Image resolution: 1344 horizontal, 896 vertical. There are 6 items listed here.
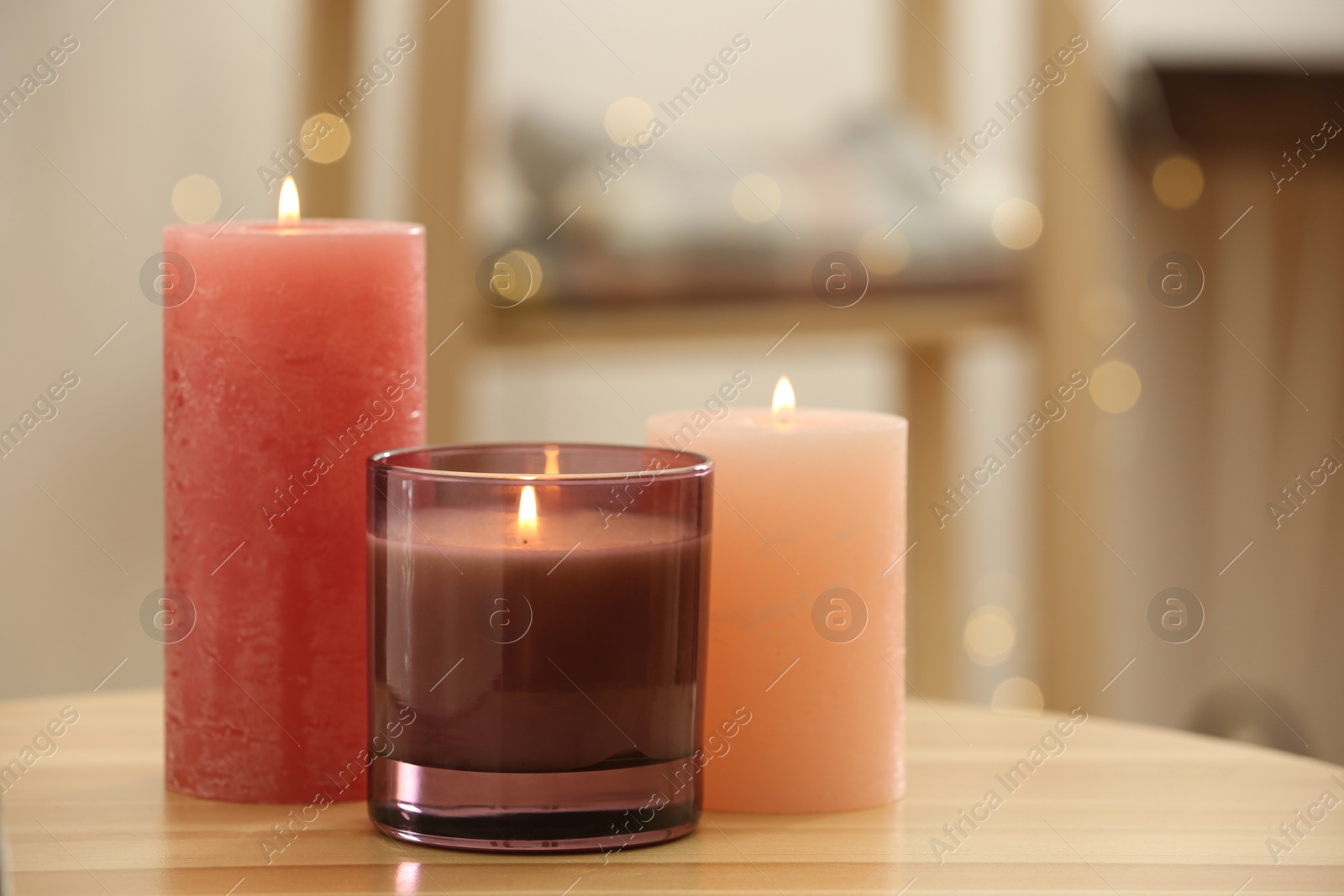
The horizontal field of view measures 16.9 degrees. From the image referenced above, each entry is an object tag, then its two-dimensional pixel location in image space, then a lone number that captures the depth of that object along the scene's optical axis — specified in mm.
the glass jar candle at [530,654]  1140
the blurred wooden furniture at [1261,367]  2318
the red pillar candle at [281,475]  1191
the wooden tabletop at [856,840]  1136
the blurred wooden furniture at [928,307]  1668
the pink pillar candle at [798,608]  1195
